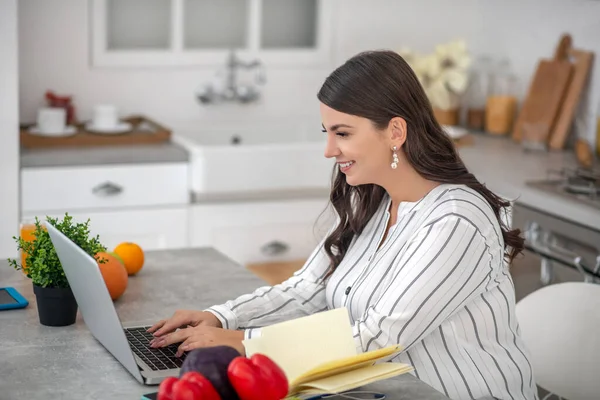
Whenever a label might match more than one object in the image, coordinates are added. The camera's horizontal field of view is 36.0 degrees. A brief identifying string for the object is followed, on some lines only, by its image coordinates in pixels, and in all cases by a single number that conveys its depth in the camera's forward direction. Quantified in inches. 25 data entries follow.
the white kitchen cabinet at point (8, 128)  137.2
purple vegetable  53.1
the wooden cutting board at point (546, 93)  158.4
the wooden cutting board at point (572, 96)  154.2
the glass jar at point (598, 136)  149.3
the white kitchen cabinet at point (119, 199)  142.9
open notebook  56.9
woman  70.4
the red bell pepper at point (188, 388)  51.2
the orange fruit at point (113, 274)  79.2
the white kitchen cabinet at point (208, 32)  167.2
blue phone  77.8
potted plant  73.1
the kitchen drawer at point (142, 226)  146.3
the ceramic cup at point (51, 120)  153.9
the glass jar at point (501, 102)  173.0
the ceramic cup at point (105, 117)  159.9
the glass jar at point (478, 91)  180.9
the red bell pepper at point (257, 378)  52.2
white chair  83.9
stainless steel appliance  115.6
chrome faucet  171.5
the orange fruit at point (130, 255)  88.0
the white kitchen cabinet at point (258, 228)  153.4
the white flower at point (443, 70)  173.6
